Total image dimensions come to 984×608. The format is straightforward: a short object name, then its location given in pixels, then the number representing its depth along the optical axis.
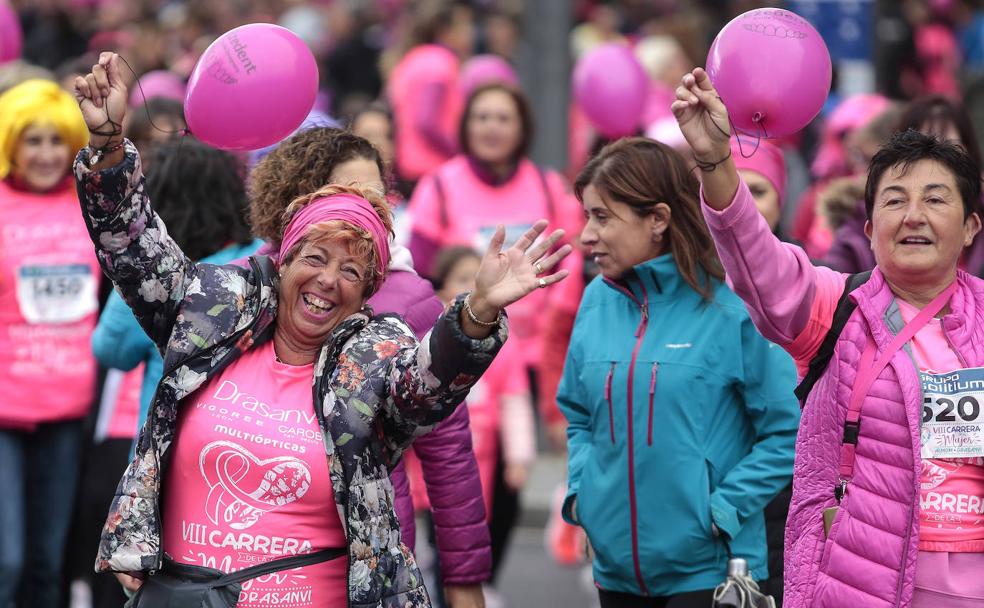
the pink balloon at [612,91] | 17.78
